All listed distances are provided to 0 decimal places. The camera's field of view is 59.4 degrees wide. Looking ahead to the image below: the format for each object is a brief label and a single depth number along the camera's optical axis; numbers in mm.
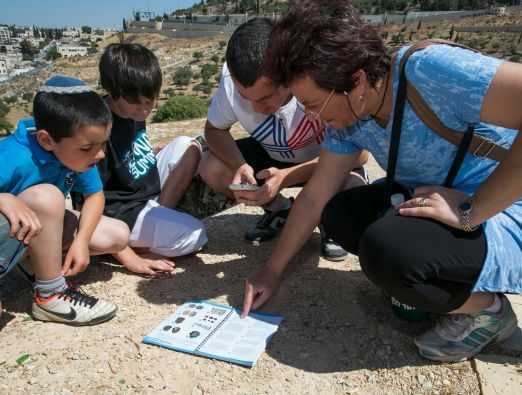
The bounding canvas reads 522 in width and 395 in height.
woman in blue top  1375
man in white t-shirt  1944
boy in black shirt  2285
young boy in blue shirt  1741
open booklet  1718
